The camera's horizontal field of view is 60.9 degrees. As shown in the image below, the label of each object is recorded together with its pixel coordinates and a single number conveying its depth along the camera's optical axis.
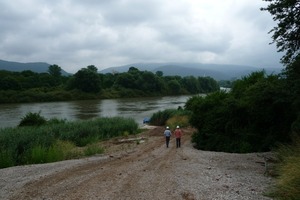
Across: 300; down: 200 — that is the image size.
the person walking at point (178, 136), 15.44
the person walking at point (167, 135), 15.56
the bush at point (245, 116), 11.83
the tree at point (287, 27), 12.08
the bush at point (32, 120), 26.83
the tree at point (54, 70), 108.50
